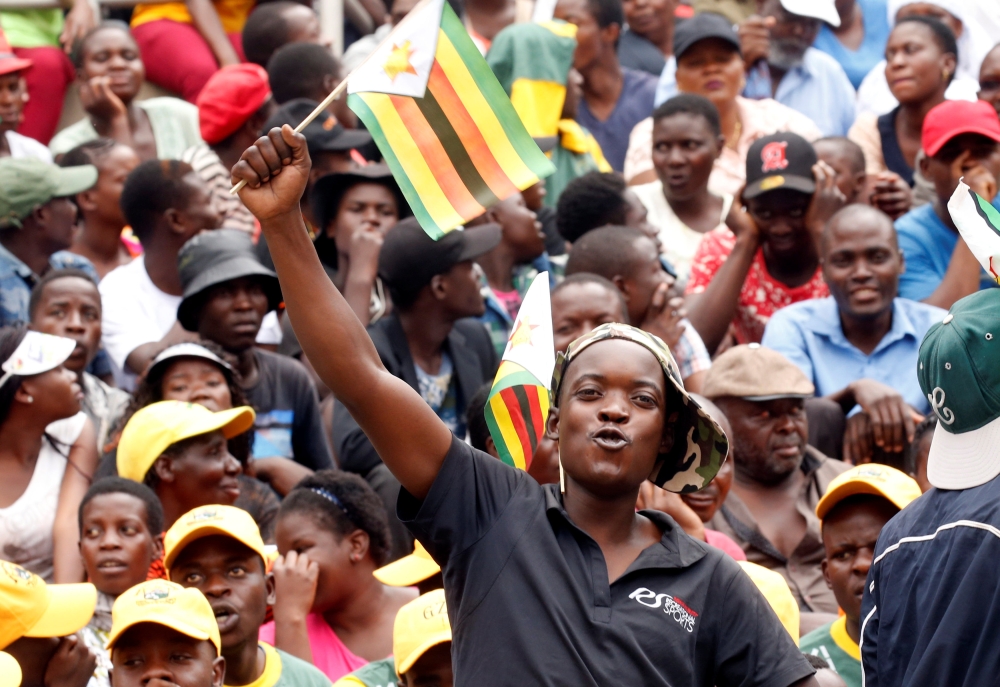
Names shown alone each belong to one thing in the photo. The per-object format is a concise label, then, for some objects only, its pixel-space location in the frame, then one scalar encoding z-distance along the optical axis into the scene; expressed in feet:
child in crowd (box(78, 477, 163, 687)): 34.94
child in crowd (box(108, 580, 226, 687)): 28.71
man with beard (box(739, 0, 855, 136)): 65.51
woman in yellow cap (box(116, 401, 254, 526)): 38.14
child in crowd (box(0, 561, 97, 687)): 30.45
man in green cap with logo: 20.18
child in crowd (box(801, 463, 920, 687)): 32.73
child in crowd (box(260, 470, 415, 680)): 36.83
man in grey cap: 40.16
